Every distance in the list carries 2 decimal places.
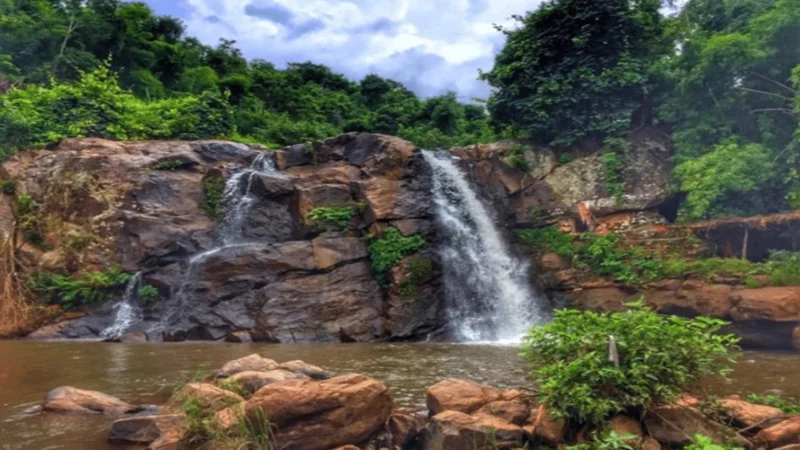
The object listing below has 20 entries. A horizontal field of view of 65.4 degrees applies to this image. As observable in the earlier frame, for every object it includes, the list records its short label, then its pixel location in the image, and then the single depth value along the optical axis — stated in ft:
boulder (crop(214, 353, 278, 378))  24.40
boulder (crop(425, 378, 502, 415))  19.94
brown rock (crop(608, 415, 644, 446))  16.44
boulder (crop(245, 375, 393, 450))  17.90
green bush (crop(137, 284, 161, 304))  54.19
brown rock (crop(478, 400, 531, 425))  18.83
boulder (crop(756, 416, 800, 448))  16.49
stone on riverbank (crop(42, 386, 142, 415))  23.34
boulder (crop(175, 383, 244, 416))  19.03
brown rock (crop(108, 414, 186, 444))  19.38
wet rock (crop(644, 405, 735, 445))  16.56
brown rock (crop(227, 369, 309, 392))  21.24
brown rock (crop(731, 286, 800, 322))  41.57
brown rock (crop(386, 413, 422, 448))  18.65
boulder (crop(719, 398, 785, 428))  17.58
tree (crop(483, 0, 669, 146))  64.03
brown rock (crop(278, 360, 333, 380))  23.53
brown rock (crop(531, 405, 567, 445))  17.03
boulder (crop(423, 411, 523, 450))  17.12
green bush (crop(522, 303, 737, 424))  16.67
